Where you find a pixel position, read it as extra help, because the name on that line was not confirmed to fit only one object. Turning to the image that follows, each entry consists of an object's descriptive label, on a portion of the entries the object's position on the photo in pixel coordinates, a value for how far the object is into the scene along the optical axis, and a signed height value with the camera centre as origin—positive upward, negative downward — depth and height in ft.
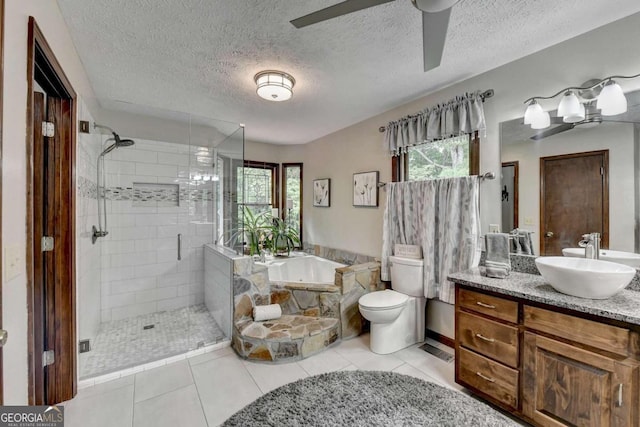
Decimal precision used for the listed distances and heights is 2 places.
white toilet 8.07 -2.98
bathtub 11.68 -2.60
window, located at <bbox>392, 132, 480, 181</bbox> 8.08 +1.73
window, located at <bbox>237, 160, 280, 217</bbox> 13.76 +1.45
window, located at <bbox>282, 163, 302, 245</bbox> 15.52 +0.99
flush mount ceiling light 7.49 +3.60
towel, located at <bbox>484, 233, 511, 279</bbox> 6.45 -1.10
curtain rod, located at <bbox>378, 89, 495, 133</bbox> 7.53 +3.32
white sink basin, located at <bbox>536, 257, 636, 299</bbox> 4.60 -1.20
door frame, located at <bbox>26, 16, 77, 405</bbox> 5.42 -0.78
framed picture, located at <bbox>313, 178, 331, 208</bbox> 13.80 +1.04
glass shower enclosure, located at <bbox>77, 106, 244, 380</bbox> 9.34 -0.39
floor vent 7.97 -4.32
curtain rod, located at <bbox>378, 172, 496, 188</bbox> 7.52 +1.02
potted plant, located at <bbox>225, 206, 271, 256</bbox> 9.95 -0.80
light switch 3.10 -0.59
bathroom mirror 5.53 +0.71
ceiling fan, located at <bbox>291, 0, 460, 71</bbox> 3.90 +3.06
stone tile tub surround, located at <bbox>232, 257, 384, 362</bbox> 7.72 -3.34
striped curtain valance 7.72 +2.84
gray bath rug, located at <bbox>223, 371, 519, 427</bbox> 5.43 -4.21
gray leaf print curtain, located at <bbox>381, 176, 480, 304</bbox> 7.79 -0.42
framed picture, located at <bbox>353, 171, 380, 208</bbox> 11.16 +0.99
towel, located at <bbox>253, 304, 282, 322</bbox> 8.55 -3.20
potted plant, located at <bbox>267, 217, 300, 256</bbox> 12.96 -1.30
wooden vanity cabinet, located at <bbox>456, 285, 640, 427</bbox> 4.30 -2.82
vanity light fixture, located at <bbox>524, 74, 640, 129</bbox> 5.57 +2.44
